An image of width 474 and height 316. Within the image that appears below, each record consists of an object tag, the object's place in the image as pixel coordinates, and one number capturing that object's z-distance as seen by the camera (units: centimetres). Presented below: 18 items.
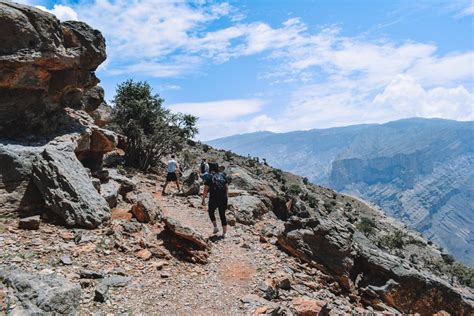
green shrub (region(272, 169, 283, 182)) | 6056
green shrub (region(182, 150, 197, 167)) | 3183
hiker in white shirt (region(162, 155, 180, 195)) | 1956
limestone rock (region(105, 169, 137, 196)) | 1653
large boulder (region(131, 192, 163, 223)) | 1318
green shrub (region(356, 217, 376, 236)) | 5434
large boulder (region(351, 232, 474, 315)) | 1516
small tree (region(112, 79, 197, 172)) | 2459
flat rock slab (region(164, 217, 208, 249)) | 1176
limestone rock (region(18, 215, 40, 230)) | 1009
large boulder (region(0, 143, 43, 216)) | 1052
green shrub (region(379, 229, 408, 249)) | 5006
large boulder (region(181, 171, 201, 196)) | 2012
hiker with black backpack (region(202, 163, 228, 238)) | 1354
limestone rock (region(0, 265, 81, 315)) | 668
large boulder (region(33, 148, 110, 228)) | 1086
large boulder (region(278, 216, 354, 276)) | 1505
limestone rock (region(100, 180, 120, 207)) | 1392
